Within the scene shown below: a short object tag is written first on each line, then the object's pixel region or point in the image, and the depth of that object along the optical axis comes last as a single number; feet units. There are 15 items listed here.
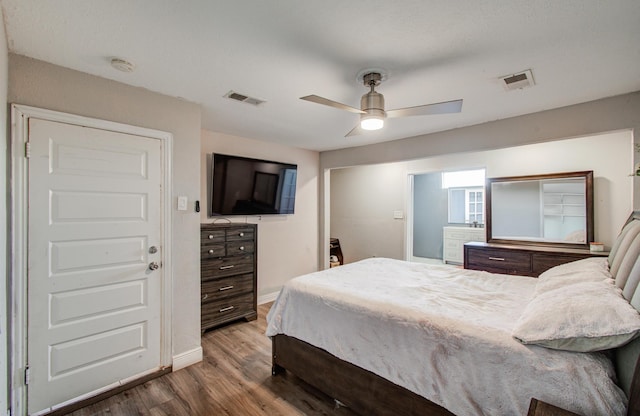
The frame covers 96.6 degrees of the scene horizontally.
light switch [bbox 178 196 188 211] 8.18
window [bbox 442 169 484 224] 17.62
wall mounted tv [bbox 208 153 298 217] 11.52
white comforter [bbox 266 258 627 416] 3.81
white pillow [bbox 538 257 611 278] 6.03
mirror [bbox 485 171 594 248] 11.47
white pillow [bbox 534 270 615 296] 5.24
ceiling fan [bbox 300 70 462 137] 6.35
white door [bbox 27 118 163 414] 6.15
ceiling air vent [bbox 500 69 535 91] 6.64
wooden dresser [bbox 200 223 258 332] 10.32
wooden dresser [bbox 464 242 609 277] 10.98
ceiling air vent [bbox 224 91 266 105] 7.87
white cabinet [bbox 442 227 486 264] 17.87
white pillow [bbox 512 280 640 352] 3.53
